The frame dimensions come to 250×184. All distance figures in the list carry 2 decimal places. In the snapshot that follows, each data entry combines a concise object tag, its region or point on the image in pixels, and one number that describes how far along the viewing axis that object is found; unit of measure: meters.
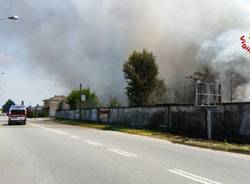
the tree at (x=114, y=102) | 29.69
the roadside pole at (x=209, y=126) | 12.14
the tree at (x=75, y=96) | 46.25
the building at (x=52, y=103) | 60.40
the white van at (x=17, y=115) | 23.66
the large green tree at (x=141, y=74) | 32.25
